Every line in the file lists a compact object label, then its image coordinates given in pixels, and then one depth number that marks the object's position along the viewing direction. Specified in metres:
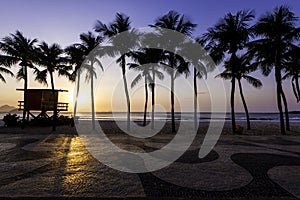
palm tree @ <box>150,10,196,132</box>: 21.64
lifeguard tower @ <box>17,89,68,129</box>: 27.09
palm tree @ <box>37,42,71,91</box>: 23.36
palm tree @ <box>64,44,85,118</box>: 22.75
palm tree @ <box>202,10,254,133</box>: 19.38
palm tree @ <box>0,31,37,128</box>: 20.92
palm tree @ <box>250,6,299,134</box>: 17.80
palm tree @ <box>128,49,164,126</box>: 22.52
